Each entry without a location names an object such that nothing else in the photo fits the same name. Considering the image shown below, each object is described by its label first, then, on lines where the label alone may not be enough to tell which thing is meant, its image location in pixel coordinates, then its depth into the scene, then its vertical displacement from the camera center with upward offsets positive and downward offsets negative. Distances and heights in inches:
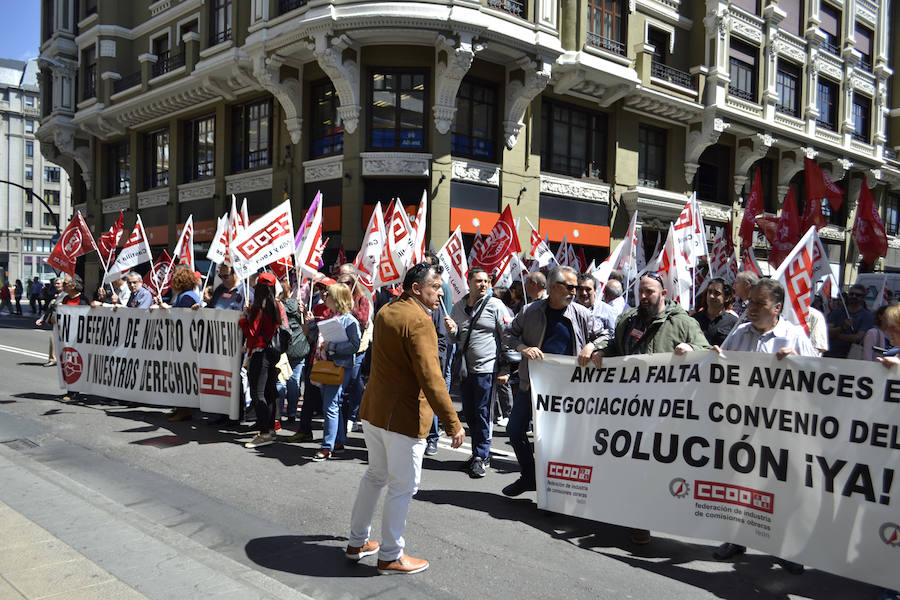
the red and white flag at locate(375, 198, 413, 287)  353.7 +18.9
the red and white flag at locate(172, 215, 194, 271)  389.8 +21.0
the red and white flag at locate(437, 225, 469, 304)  403.5 +14.9
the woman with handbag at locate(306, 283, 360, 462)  260.4 -30.1
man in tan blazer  152.9 -27.2
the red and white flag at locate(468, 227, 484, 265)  503.5 +30.4
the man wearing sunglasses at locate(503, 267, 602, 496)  211.0 -13.3
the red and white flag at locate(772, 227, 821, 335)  211.6 +5.0
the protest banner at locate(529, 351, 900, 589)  145.6 -37.6
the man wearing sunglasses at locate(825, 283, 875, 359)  391.2 -16.1
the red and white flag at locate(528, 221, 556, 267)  473.4 +27.2
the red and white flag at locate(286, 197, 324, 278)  344.8 +20.7
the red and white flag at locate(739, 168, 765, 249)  541.0 +67.8
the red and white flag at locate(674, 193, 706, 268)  316.8 +28.4
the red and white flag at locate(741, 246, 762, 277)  470.9 +23.6
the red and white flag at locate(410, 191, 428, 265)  372.6 +29.8
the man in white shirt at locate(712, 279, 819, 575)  170.4 -8.4
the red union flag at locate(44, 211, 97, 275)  434.9 +22.7
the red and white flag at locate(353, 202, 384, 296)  357.1 +16.2
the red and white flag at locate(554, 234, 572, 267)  573.9 +30.8
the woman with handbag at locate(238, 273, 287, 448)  282.8 -27.7
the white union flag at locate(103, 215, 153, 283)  400.8 +16.2
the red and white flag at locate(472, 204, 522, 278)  450.3 +28.8
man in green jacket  185.9 -9.6
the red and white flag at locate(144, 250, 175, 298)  447.9 +11.6
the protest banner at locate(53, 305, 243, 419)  310.0 -35.2
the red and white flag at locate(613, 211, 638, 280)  368.5 +20.9
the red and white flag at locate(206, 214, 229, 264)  379.6 +22.0
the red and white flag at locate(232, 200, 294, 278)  318.3 +20.3
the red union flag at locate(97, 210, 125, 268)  476.5 +32.8
